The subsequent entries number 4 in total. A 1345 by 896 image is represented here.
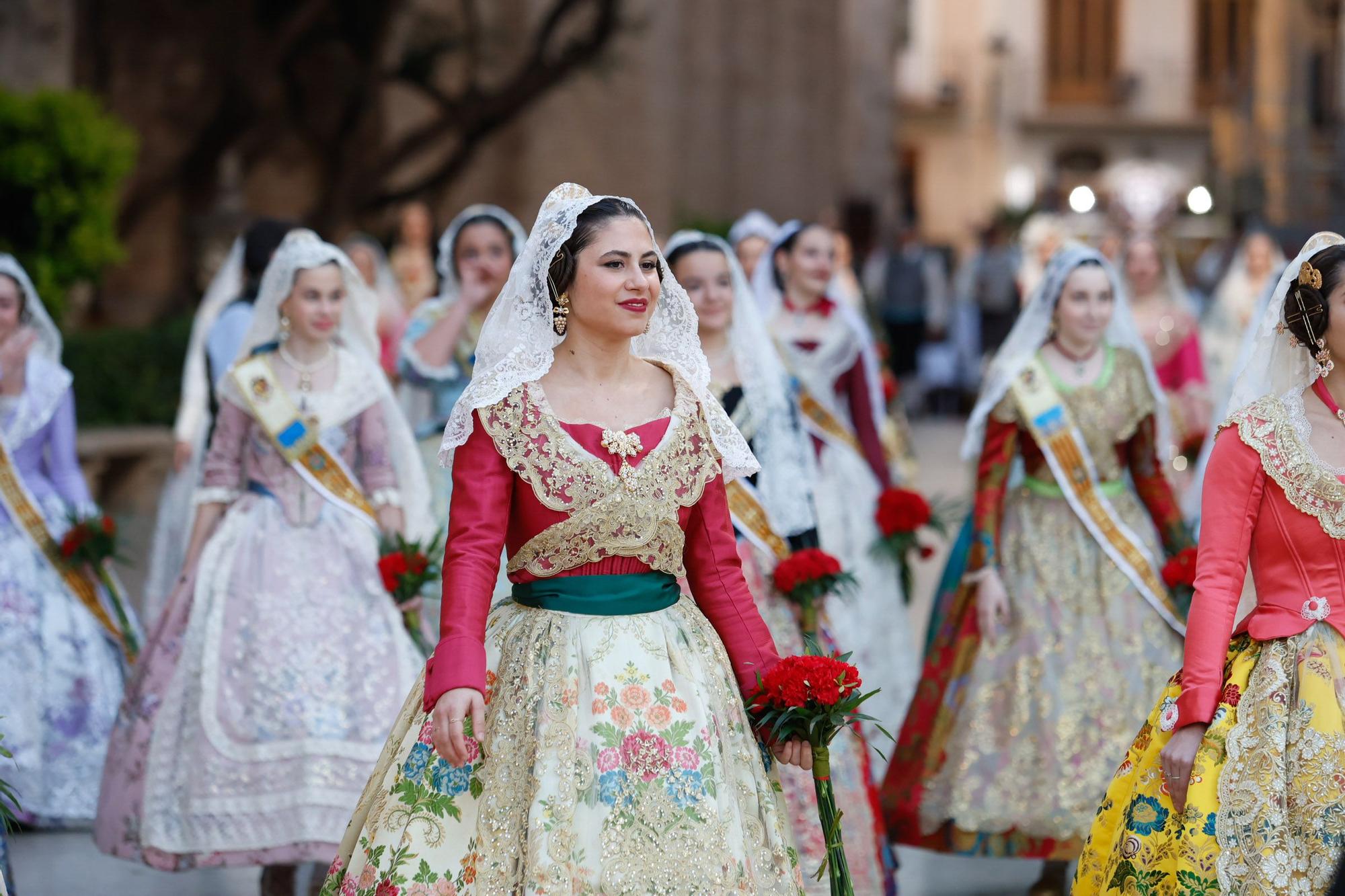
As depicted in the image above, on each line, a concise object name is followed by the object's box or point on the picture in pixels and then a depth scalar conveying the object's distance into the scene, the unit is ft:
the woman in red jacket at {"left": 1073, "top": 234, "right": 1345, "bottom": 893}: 21.59
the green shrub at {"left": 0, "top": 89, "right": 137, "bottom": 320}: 66.49
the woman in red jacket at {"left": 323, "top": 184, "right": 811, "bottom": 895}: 21.07
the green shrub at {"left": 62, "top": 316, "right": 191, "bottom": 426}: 76.18
